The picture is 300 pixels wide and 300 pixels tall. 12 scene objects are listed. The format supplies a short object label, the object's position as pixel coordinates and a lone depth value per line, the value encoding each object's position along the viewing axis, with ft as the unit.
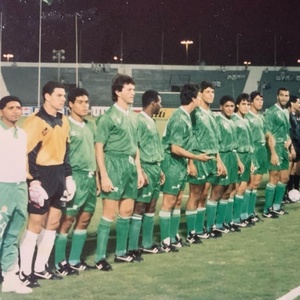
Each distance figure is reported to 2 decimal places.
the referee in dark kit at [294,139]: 38.41
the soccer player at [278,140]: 33.40
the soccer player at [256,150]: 31.83
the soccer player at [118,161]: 21.09
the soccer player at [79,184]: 20.39
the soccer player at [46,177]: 18.78
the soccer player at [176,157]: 24.85
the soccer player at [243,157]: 30.17
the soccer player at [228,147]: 28.81
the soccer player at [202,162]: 26.43
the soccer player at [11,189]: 17.52
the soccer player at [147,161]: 23.16
